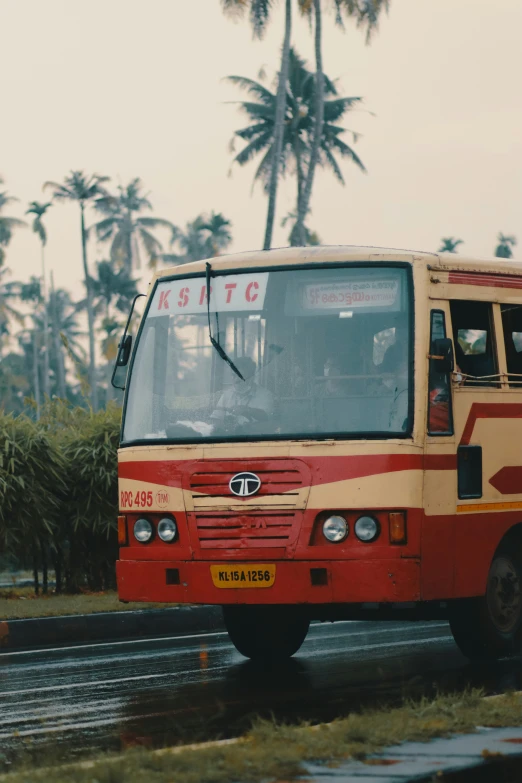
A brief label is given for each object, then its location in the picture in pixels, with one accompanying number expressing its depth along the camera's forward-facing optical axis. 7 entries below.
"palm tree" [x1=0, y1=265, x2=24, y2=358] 97.50
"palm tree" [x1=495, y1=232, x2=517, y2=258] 97.31
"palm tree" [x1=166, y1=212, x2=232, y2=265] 99.25
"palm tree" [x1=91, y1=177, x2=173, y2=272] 93.56
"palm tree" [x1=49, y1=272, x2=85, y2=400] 102.62
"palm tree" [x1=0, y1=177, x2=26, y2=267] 90.19
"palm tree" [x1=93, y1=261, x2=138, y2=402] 94.62
